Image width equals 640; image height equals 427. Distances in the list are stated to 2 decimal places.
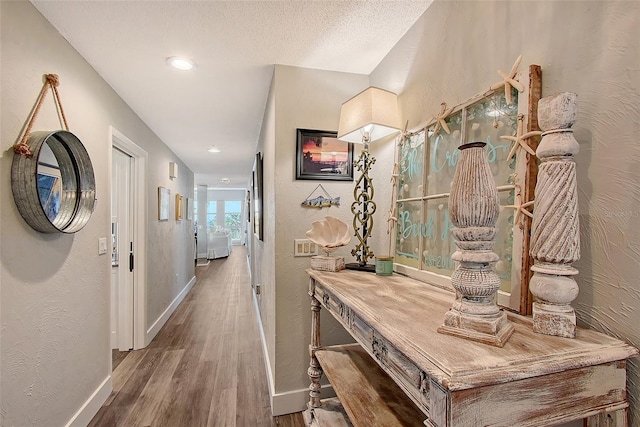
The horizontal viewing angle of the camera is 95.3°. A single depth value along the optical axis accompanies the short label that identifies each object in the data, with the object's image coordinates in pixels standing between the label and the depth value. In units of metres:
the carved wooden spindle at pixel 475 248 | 0.71
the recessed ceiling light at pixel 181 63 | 1.87
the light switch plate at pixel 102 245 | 2.08
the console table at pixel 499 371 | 0.57
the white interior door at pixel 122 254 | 2.88
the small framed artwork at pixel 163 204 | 3.53
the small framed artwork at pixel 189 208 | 5.47
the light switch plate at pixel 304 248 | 1.97
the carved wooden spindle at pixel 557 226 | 0.71
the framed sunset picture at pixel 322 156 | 1.98
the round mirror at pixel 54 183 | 1.33
